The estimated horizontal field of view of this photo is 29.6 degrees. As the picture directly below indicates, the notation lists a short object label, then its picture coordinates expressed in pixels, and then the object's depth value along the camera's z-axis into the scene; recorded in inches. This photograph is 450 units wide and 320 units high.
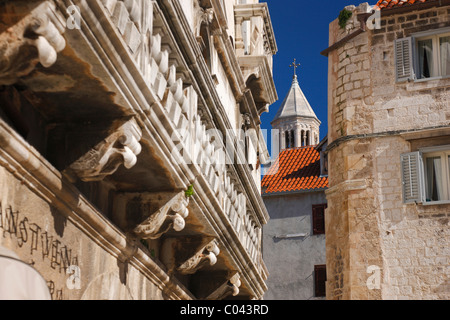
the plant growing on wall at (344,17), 790.5
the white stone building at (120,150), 274.1
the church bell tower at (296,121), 3048.7
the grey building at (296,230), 1482.5
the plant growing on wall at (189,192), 406.9
